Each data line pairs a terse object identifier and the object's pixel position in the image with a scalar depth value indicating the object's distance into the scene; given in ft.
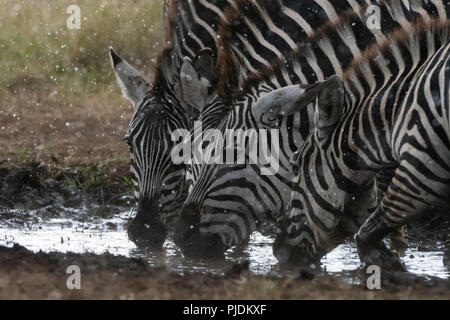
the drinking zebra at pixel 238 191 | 49.90
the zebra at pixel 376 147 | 43.32
